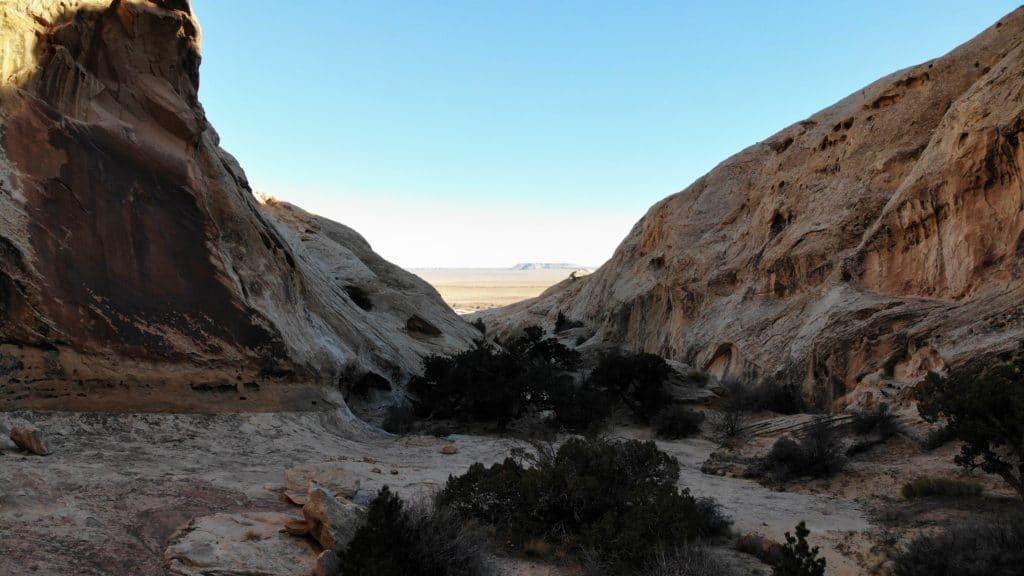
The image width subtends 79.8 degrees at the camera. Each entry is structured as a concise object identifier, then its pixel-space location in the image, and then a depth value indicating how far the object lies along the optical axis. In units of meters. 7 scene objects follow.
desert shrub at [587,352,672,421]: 18.72
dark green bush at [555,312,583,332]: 42.46
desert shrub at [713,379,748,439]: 15.67
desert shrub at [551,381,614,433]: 17.27
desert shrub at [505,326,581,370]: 26.27
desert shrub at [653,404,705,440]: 16.66
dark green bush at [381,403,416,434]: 15.98
